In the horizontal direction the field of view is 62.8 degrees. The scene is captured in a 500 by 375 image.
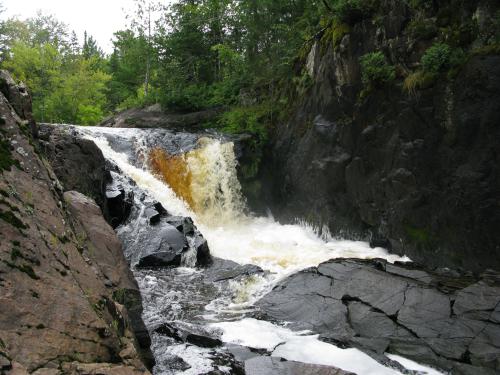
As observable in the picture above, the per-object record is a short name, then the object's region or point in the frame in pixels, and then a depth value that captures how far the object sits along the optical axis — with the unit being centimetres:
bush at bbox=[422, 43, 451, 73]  1009
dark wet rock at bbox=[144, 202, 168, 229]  1245
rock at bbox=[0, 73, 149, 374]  337
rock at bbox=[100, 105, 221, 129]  2267
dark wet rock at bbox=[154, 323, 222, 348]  655
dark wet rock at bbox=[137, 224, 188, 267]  1110
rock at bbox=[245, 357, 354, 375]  545
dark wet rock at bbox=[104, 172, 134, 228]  1231
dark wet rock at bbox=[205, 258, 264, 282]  1042
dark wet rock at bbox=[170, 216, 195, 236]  1234
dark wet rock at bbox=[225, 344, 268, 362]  619
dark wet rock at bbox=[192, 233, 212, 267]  1155
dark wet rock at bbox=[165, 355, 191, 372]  576
